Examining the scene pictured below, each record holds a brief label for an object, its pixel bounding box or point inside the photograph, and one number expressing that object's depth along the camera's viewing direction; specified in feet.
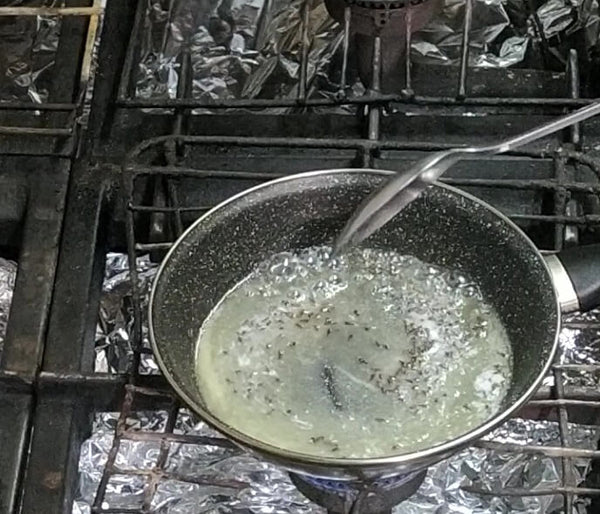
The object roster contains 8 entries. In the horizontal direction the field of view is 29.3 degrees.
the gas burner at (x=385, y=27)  2.71
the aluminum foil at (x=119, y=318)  2.66
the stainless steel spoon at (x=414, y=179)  2.11
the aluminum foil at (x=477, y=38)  3.24
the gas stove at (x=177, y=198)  2.29
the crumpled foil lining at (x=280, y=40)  3.18
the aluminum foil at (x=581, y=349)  2.60
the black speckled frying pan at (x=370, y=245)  2.05
